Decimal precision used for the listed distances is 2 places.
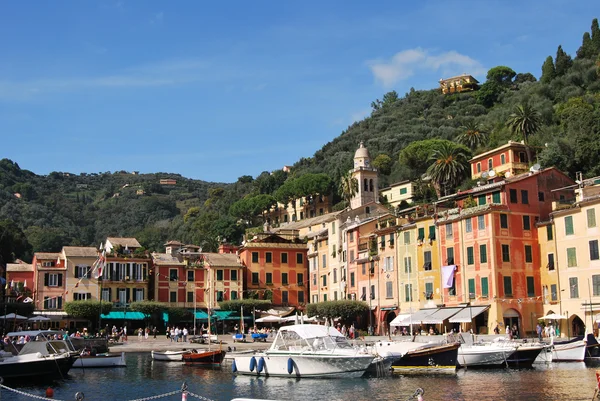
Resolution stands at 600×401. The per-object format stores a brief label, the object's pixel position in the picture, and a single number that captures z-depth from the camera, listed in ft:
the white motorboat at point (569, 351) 154.71
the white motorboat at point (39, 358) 135.03
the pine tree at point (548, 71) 415.64
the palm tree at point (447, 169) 307.37
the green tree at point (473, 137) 367.04
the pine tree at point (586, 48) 422.00
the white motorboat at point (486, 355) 150.30
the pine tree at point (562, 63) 414.62
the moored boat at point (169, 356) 177.61
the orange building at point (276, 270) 293.23
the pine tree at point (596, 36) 421.18
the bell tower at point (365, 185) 359.46
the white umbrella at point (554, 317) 185.98
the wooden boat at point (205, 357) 166.71
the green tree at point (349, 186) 364.99
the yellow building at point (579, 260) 184.03
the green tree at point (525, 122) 306.35
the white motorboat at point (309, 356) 136.46
